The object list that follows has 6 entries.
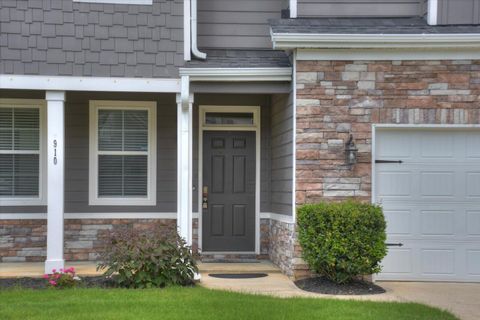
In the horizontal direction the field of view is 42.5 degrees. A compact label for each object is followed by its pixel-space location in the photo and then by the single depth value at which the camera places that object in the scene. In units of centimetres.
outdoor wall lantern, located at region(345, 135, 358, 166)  881
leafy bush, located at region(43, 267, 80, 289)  818
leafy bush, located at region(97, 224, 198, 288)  814
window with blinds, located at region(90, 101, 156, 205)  1078
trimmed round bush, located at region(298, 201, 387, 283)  816
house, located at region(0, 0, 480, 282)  895
